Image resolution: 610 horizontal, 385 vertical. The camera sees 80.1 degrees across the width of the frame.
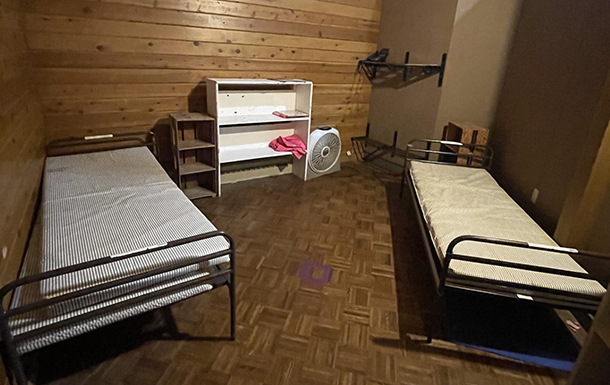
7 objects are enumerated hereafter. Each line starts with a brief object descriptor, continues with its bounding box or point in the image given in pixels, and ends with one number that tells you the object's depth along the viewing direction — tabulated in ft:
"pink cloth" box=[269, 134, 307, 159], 12.77
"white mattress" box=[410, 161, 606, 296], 5.85
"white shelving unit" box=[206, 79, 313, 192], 11.48
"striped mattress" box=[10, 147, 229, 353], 4.49
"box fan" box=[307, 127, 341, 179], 12.97
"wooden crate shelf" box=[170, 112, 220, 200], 10.60
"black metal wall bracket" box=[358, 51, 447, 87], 12.26
